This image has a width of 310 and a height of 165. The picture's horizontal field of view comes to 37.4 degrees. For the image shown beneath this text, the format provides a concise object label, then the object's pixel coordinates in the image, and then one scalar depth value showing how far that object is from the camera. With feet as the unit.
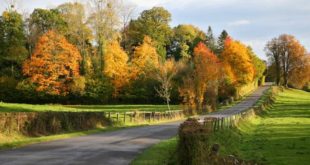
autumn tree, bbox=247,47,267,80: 407.64
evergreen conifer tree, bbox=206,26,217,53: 410.52
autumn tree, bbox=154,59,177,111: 208.75
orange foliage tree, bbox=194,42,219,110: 214.28
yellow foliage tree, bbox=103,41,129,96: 281.33
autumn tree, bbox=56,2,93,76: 284.20
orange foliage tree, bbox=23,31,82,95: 254.88
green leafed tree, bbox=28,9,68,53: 298.15
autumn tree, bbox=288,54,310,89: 399.24
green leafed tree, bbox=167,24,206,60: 382.14
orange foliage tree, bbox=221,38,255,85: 319.88
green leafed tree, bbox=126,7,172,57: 354.90
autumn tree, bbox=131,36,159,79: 291.79
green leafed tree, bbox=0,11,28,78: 277.03
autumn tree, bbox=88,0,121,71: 281.33
